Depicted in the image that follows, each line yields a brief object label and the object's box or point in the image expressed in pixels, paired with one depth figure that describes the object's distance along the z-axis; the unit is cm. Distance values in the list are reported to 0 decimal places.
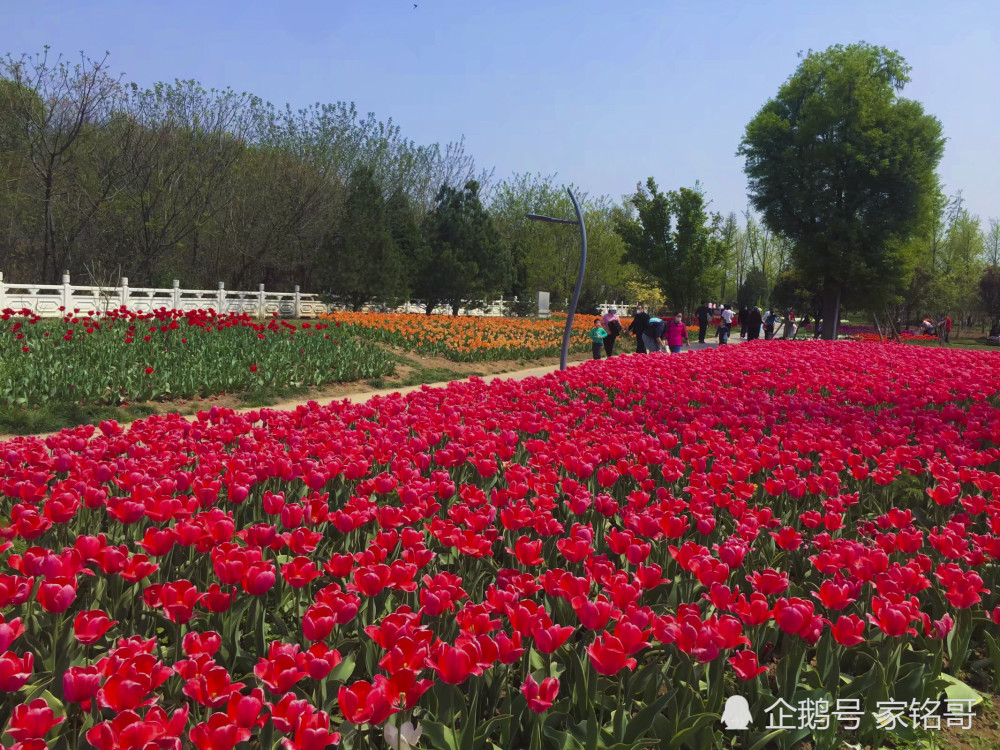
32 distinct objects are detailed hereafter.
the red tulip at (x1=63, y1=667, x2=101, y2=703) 188
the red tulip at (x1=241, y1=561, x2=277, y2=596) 251
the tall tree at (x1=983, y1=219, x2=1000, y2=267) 6141
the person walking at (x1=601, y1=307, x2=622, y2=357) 1809
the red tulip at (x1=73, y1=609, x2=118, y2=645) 218
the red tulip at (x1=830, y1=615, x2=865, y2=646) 231
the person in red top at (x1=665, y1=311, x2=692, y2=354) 1781
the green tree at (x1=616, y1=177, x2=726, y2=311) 4222
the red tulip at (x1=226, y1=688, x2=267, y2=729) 180
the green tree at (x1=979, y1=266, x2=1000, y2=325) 4781
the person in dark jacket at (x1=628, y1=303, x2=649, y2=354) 1872
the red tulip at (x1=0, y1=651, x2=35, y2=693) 191
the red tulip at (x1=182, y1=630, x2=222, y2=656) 222
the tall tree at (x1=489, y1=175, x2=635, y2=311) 5356
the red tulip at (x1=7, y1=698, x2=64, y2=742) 176
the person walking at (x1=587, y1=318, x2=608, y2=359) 1803
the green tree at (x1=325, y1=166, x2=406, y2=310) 3030
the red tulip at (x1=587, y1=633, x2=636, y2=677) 204
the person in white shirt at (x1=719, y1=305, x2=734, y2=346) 2645
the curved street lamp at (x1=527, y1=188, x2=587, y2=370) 1440
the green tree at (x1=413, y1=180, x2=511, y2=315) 3497
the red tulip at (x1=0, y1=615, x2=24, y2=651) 199
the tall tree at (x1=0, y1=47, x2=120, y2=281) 2977
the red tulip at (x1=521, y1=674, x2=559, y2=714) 195
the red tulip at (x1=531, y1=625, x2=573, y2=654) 218
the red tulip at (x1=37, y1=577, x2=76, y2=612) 235
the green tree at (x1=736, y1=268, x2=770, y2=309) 6738
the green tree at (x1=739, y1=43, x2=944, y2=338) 3183
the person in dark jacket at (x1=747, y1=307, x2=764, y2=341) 2716
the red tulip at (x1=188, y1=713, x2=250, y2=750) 173
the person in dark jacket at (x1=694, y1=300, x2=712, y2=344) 2791
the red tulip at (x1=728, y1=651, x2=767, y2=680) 223
